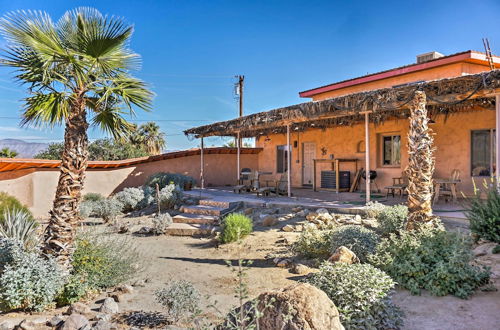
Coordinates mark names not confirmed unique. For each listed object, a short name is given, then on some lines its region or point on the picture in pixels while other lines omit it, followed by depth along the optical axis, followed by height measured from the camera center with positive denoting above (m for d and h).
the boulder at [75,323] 3.58 -1.73
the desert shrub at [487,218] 5.15 -0.85
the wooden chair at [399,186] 9.96 -0.62
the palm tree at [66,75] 4.61 +1.37
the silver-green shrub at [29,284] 4.17 -1.51
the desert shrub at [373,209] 7.73 -1.04
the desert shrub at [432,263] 3.95 -1.30
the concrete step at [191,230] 9.03 -1.76
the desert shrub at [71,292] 4.57 -1.76
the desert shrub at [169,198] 11.98 -1.13
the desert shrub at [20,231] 5.30 -1.05
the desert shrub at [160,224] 9.30 -1.66
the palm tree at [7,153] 21.02 +0.99
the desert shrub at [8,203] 7.11 -0.81
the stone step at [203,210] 10.27 -1.39
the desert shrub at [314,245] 6.08 -1.50
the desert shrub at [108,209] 11.30 -1.47
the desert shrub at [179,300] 3.81 -1.58
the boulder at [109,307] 4.19 -1.82
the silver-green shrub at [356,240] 5.48 -1.29
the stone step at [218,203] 10.55 -1.21
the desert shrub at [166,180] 14.25 -0.56
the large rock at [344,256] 5.05 -1.41
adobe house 7.74 +1.48
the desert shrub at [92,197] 13.22 -1.21
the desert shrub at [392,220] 6.45 -1.09
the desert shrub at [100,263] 5.01 -1.51
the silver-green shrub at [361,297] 3.08 -1.30
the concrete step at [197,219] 9.80 -1.59
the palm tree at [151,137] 29.92 +2.75
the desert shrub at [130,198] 12.56 -1.19
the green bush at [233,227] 7.55 -1.43
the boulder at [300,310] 2.48 -1.13
